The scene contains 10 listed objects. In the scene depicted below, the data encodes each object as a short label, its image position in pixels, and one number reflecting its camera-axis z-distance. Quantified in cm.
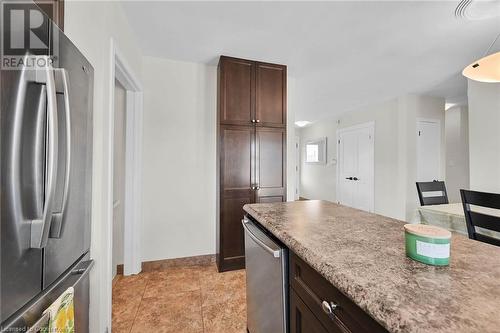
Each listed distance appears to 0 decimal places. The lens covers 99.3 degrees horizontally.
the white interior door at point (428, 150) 386
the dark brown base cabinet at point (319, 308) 55
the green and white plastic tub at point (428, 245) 61
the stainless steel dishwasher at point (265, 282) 94
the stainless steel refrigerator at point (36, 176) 62
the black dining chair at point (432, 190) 234
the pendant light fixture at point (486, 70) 142
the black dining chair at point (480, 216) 136
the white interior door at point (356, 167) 448
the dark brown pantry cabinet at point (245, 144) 240
